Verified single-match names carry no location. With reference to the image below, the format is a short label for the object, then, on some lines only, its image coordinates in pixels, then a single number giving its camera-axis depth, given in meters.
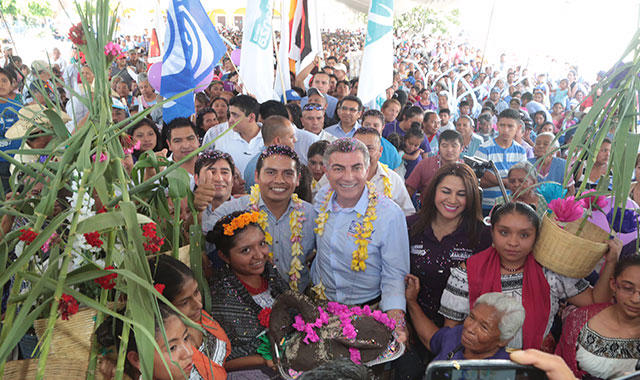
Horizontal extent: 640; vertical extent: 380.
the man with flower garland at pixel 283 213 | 2.92
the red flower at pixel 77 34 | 1.21
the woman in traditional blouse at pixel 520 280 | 2.36
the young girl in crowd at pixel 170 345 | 1.46
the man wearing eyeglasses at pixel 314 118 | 5.45
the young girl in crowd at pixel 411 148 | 5.72
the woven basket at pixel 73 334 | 1.32
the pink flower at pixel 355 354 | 2.06
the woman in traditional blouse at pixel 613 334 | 2.05
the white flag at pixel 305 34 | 7.66
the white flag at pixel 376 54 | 5.91
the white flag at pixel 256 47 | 5.54
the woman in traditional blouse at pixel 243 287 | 2.24
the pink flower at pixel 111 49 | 1.19
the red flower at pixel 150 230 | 1.25
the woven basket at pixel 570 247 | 2.13
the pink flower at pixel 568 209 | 2.24
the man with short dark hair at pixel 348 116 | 5.55
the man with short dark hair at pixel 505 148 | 5.31
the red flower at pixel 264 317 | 2.30
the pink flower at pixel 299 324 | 2.11
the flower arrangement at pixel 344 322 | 2.08
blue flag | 4.84
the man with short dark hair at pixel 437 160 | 4.46
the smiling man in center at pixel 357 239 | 2.65
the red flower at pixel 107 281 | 1.09
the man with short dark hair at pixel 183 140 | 3.94
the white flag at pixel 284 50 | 6.80
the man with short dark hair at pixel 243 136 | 4.62
